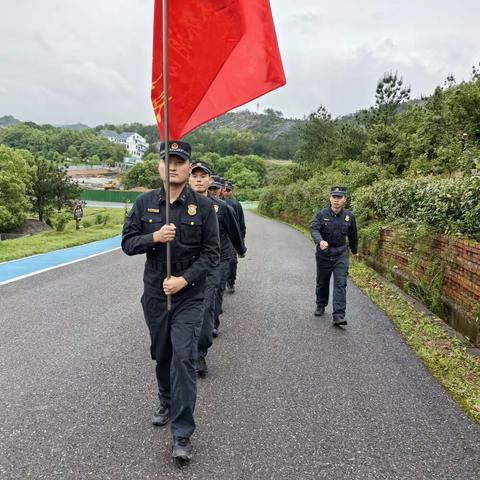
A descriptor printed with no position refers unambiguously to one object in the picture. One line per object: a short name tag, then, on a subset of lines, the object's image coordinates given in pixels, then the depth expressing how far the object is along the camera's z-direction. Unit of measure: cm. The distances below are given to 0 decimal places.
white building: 18432
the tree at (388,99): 3294
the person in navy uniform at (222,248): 438
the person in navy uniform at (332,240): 638
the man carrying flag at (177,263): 301
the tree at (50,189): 4125
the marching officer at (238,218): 658
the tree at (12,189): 3916
